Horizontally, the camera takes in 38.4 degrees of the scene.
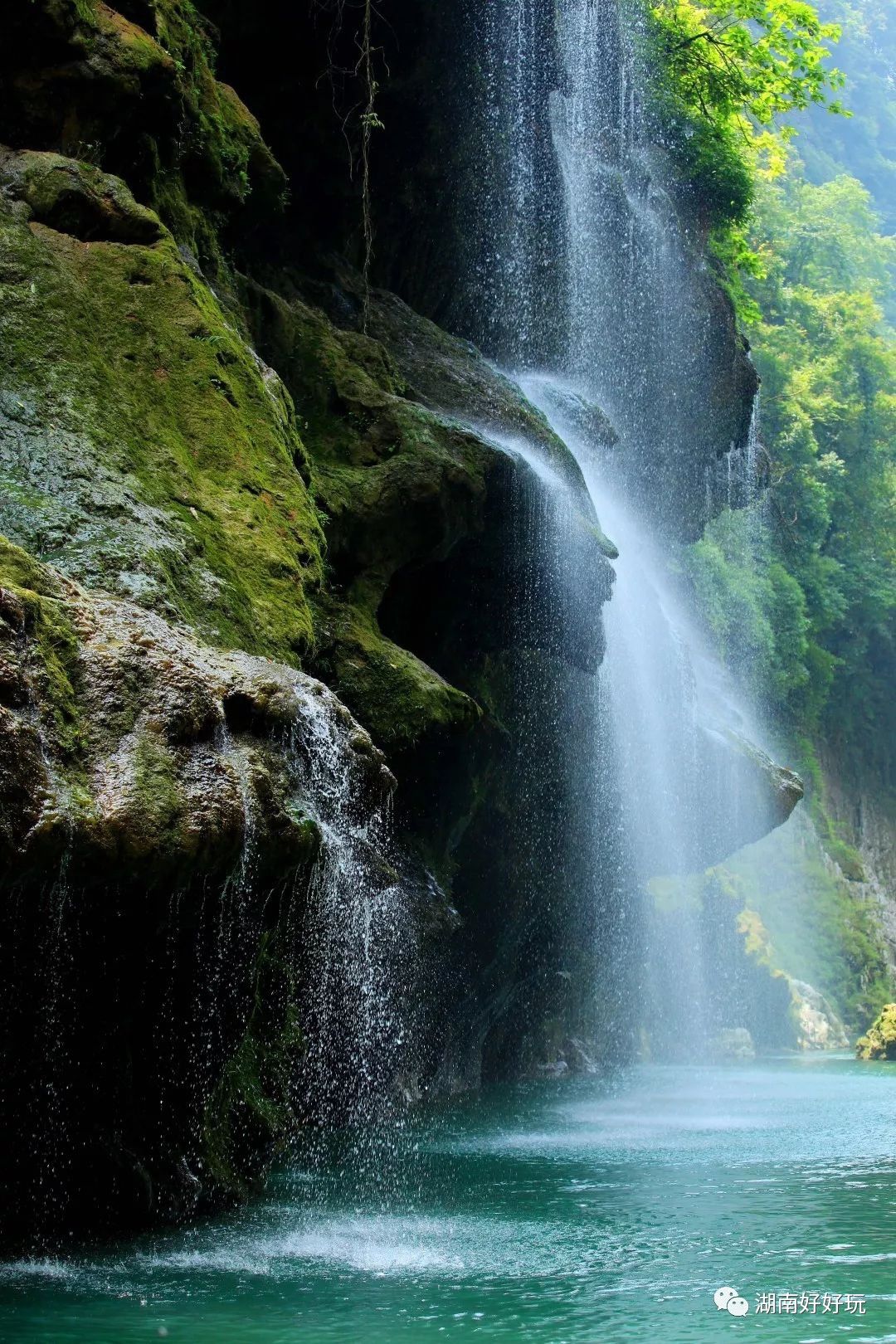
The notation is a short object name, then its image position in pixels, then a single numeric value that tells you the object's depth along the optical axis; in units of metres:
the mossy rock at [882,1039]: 23.52
